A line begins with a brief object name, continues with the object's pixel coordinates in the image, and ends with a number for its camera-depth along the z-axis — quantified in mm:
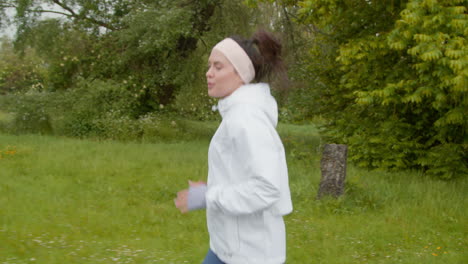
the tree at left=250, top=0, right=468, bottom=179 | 8789
